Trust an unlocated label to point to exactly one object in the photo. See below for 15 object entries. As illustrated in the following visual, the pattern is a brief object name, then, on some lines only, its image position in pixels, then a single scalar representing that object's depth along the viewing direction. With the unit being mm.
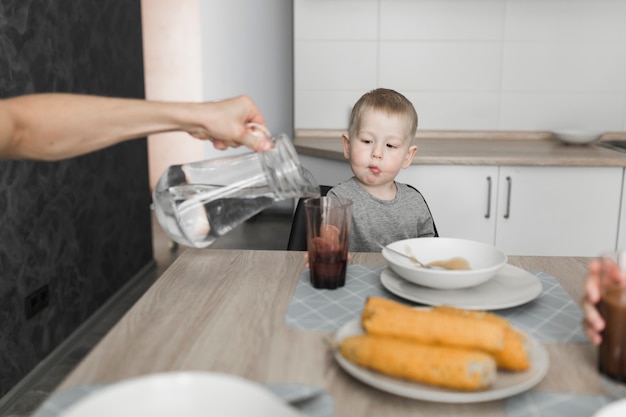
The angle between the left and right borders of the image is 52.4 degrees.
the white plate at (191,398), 558
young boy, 1688
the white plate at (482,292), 976
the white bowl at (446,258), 978
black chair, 1599
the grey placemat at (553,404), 694
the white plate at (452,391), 673
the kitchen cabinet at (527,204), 2312
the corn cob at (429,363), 676
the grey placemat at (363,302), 923
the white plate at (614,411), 578
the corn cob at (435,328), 713
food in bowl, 1085
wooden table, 731
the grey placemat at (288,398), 691
